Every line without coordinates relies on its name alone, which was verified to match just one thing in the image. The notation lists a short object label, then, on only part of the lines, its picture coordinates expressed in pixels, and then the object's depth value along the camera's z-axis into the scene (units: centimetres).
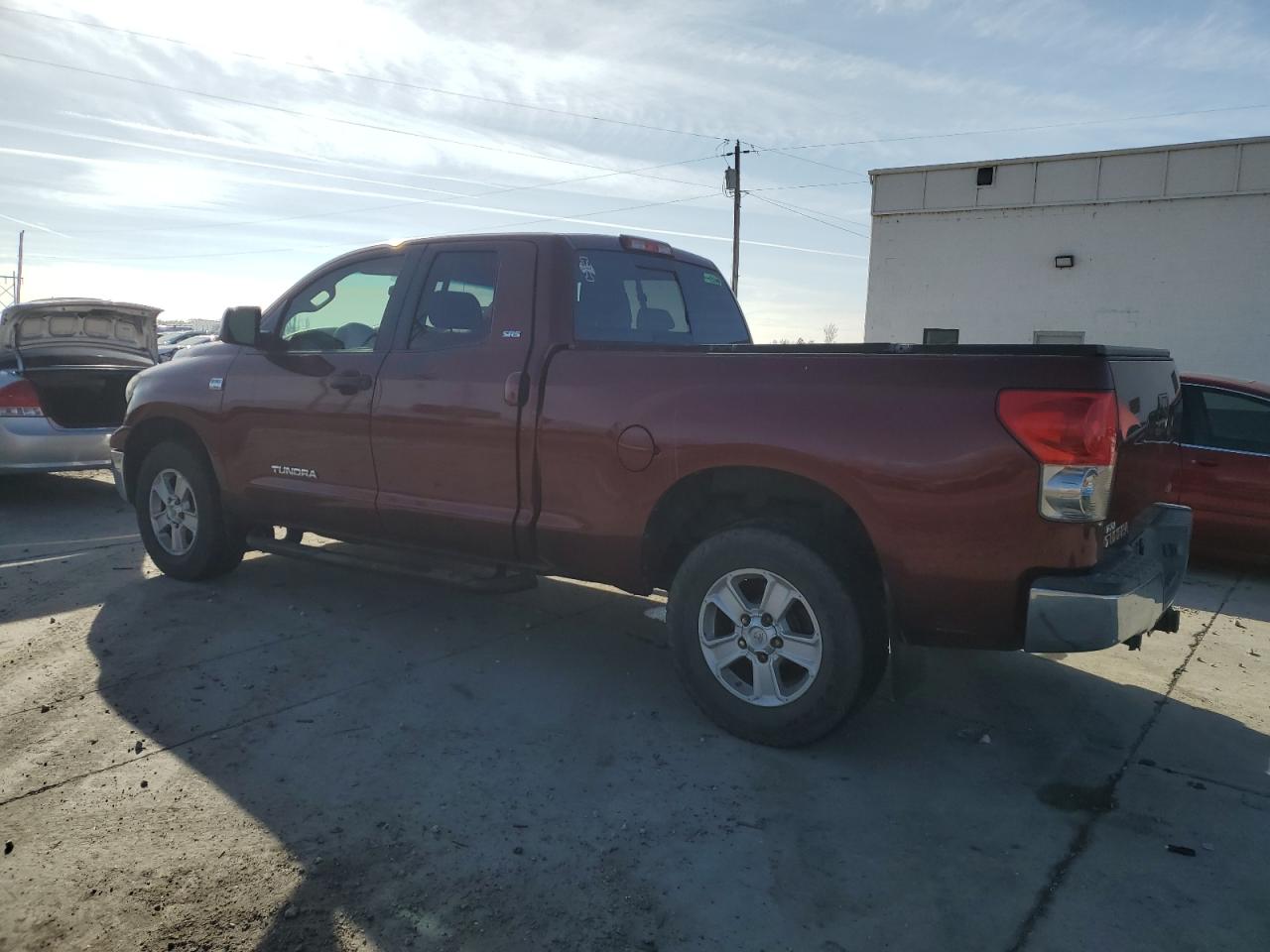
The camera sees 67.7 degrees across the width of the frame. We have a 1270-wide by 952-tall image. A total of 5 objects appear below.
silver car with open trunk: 814
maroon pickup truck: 317
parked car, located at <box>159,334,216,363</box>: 2426
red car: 665
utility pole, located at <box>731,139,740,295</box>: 3109
